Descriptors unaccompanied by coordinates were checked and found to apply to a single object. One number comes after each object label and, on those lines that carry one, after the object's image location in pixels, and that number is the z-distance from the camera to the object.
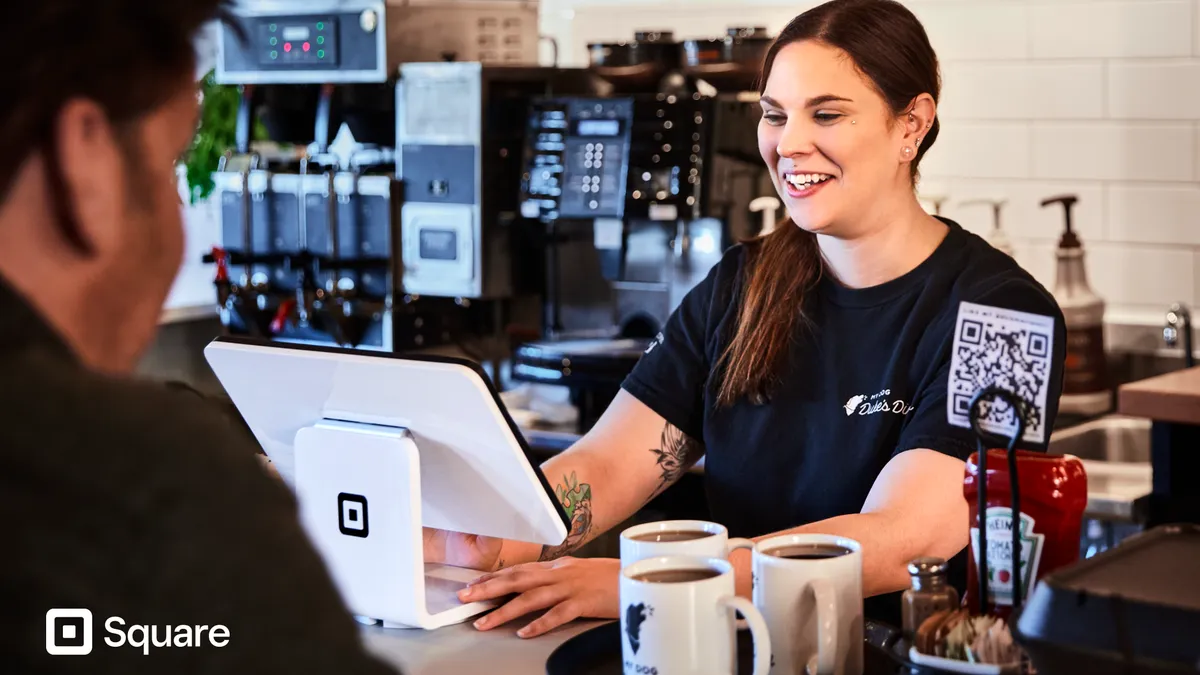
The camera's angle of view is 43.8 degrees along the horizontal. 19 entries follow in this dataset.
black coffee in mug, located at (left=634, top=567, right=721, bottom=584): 1.14
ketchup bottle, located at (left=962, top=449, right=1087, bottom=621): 1.17
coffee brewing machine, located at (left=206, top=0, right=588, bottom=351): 3.39
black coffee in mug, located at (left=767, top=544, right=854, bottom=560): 1.20
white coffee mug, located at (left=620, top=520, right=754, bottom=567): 1.21
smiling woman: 1.75
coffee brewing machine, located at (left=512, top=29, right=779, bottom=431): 3.07
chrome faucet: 2.90
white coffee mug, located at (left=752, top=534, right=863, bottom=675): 1.14
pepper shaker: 1.15
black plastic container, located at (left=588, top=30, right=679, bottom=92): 3.26
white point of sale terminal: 1.33
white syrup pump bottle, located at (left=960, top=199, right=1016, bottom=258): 3.00
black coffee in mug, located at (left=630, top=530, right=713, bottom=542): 1.26
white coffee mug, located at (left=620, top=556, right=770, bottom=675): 1.09
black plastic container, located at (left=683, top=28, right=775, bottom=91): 3.10
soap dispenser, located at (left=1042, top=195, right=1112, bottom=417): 2.96
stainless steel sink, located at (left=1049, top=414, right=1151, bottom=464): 2.91
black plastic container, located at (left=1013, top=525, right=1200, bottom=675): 0.95
